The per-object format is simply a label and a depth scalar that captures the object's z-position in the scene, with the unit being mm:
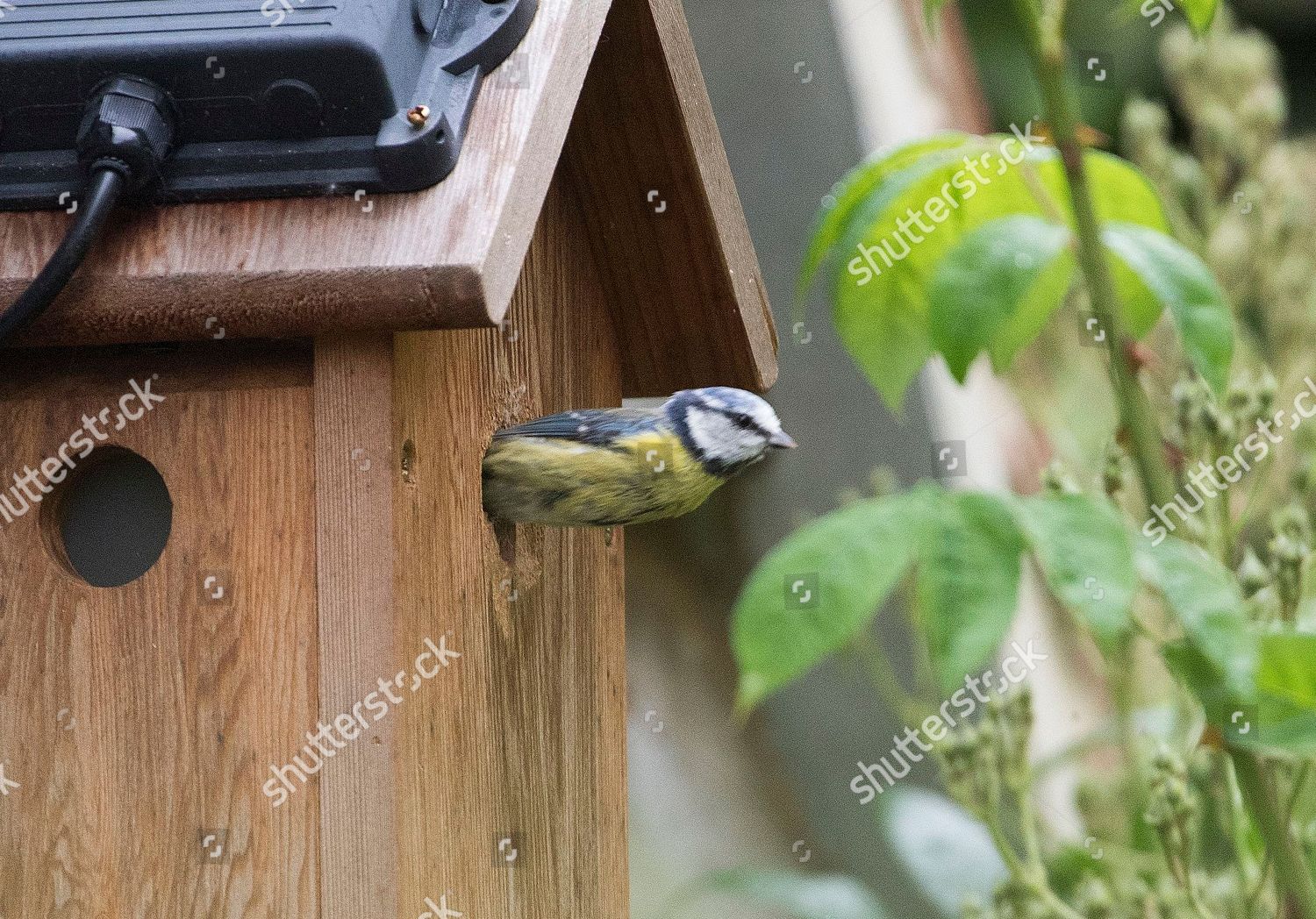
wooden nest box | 3232
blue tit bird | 3320
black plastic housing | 3231
